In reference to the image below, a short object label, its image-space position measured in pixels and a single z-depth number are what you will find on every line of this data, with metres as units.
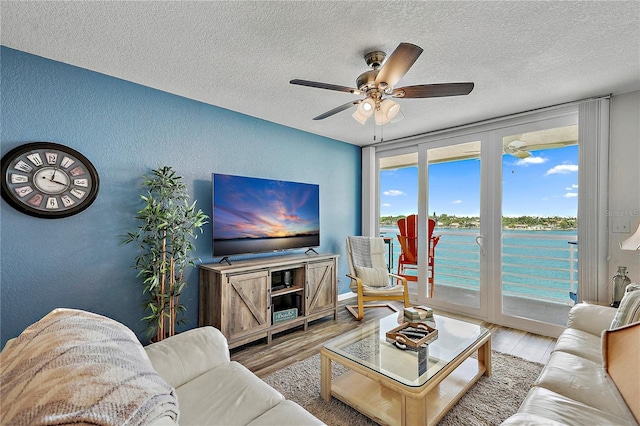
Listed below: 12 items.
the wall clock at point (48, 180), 2.00
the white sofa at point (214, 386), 1.16
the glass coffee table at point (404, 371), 1.58
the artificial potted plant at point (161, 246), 2.37
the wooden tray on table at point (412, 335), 1.98
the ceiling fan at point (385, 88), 1.65
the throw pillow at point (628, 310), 1.59
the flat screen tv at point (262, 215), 2.91
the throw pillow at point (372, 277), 3.84
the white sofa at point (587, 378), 0.49
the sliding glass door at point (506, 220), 3.20
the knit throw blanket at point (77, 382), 0.53
